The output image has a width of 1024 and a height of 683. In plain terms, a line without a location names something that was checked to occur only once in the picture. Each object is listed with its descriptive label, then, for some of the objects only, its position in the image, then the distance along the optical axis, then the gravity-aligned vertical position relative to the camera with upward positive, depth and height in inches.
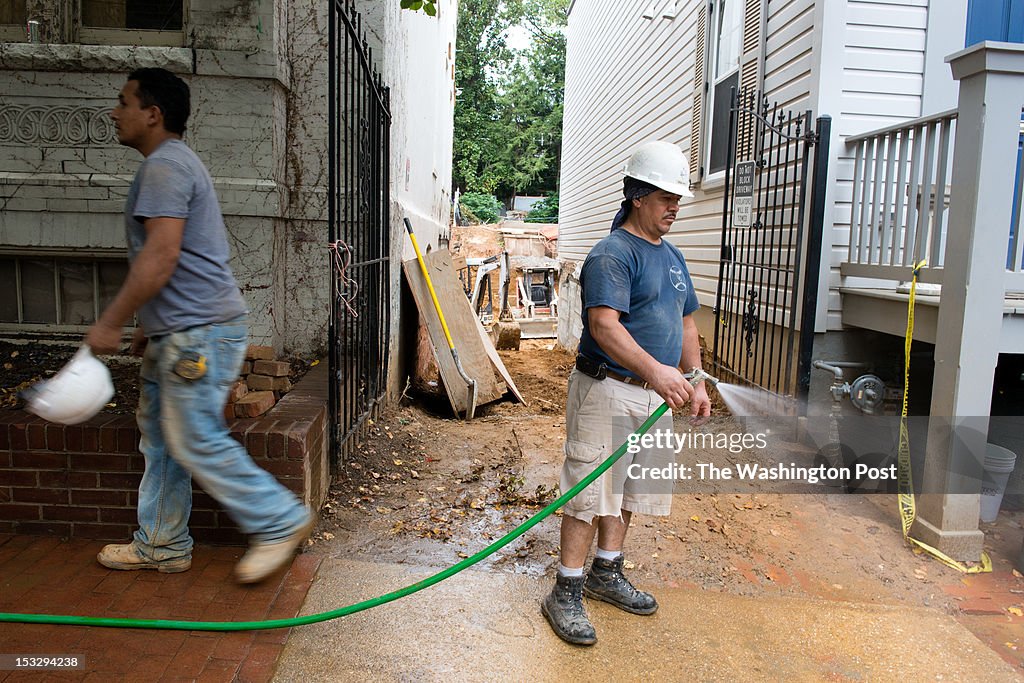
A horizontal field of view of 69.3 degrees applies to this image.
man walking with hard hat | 100.7 -10.0
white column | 148.3 -4.8
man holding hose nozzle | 111.7 -14.7
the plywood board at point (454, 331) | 263.1 -29.1
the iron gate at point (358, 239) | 152.3 +2.5
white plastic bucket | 167.5 -47.5
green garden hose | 102.5 -51.9
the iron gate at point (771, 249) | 217.9 +4.4
